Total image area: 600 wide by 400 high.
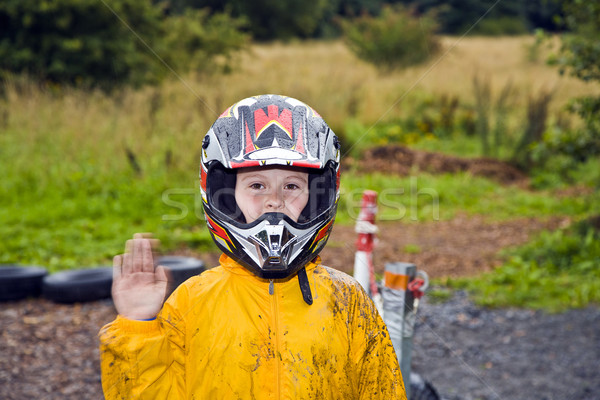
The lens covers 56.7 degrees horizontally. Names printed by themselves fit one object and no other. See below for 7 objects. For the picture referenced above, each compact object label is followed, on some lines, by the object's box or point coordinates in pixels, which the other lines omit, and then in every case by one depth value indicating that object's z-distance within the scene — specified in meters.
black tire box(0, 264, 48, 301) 5.85
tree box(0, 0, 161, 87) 14.74
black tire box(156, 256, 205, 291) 5.74
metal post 3.15
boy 1.88
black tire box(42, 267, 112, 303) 5.84
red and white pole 3.86
